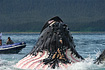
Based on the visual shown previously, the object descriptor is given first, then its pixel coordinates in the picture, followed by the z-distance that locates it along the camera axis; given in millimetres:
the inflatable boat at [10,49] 67125
